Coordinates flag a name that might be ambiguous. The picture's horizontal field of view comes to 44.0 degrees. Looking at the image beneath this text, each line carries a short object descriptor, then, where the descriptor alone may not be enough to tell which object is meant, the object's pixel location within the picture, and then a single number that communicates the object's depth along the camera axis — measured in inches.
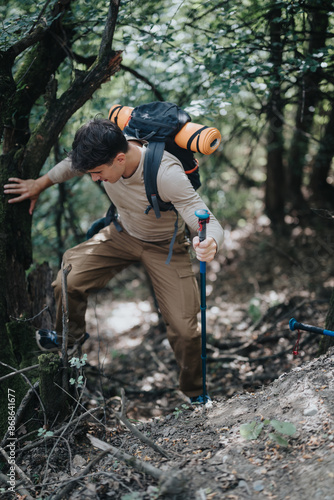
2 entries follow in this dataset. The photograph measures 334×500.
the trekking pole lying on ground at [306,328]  129.6
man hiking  132.5
